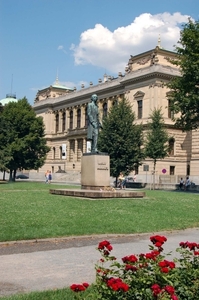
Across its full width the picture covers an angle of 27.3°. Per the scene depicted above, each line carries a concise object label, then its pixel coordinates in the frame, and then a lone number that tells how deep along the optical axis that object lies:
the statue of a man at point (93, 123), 23.88
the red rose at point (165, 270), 4.50
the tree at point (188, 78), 36.03
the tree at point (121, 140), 45.94
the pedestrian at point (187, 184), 49.27
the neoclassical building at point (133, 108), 61.84
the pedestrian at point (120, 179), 44.54
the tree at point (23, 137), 56.28
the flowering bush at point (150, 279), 4.07
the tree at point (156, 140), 47.50
